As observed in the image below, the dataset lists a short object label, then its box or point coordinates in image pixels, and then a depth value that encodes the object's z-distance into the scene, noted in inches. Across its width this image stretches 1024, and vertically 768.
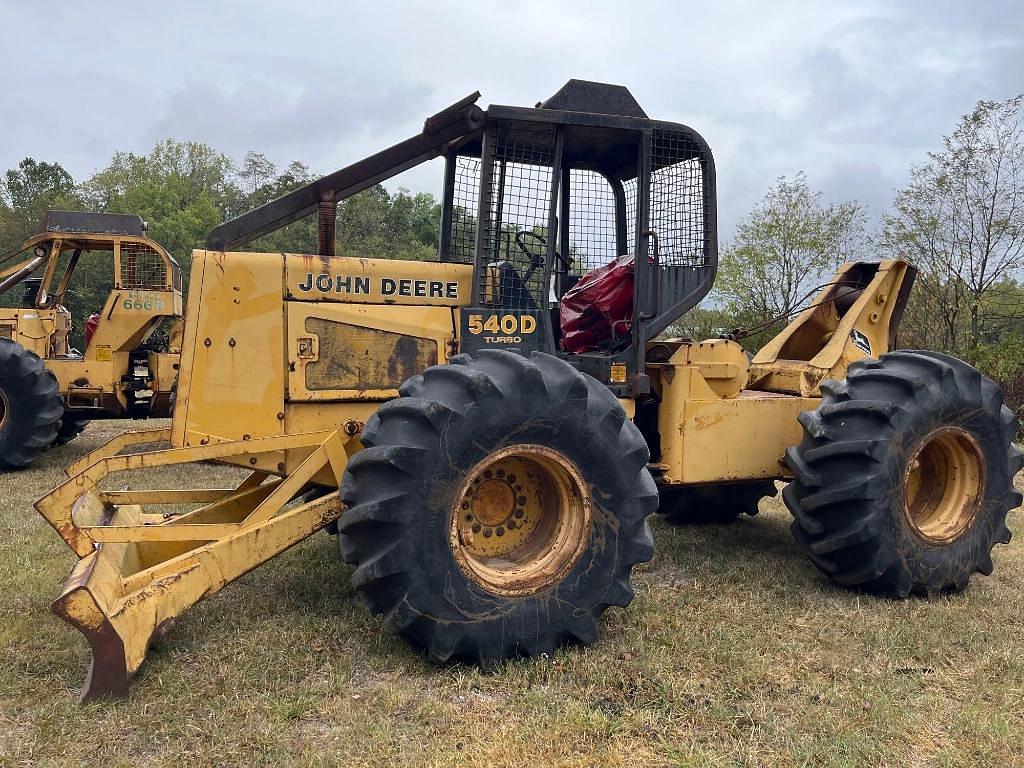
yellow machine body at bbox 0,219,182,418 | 417.1
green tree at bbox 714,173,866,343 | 775.7
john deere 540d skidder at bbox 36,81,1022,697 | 139.0
